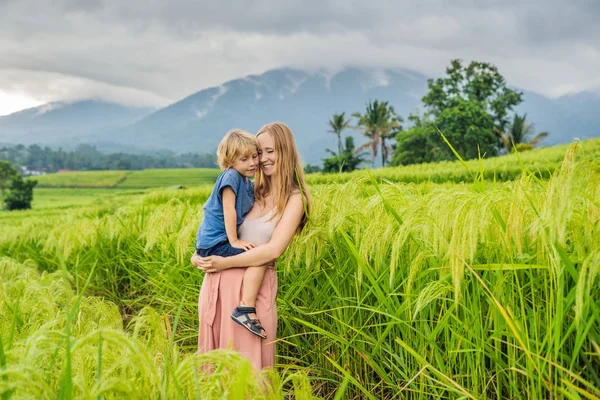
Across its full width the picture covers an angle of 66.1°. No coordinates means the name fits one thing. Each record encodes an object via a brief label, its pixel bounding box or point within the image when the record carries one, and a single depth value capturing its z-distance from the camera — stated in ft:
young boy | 7.80
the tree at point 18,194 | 157.69
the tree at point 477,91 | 135.33
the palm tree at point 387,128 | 170.50
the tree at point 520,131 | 138.58
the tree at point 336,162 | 153.48
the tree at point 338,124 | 169.07
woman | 7.46
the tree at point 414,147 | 133.08
